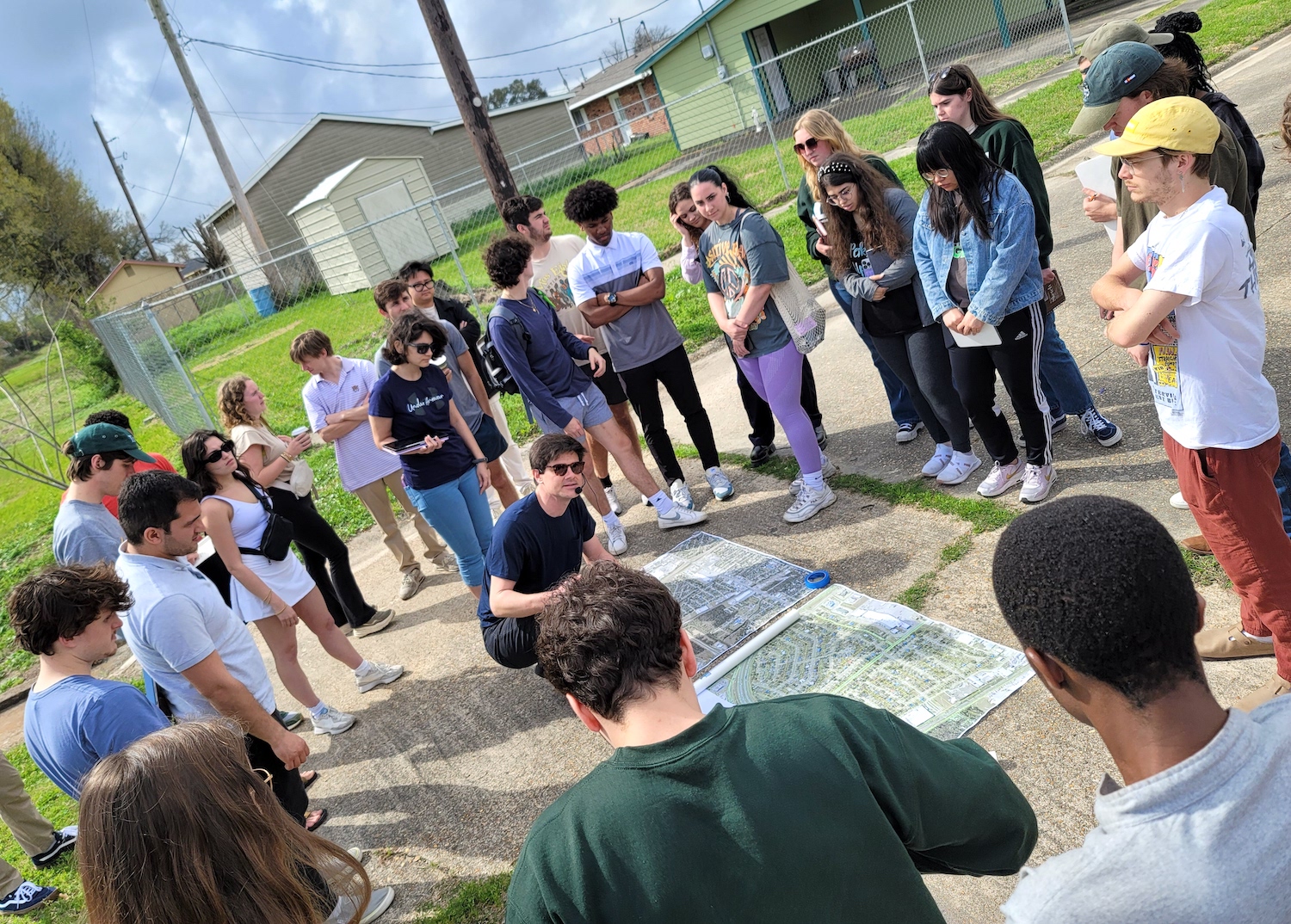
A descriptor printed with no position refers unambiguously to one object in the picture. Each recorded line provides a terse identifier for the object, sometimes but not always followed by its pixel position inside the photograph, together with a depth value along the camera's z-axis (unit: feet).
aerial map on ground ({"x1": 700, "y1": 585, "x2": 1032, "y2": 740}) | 10.30
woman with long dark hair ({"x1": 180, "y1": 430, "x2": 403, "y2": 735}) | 13.67
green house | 79.44
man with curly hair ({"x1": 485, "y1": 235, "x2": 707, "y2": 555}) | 15.75
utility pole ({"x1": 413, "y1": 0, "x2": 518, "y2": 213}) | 28.17
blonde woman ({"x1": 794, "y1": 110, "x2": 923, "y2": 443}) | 15.40
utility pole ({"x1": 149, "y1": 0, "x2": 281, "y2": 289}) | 74.59
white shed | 62.23
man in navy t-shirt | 11.83
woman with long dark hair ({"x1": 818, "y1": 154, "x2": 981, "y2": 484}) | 14.03
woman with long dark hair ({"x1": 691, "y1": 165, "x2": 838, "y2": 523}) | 14.92
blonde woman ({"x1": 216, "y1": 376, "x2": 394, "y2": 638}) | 16.21
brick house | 137.39
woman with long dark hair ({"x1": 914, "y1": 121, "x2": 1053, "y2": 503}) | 12.03
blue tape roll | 13.67
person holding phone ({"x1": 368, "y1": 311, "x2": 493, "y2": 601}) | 15.38
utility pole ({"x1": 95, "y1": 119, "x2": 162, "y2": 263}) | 182.62
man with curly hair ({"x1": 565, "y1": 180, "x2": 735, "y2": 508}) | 16.85
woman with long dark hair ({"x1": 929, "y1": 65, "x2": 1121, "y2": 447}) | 13.75
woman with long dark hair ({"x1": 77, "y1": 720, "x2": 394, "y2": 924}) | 5.54
